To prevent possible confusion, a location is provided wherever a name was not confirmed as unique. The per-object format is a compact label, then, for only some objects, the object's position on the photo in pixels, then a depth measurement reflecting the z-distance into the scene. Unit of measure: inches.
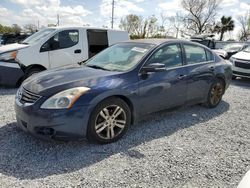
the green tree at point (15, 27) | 2051.2
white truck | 221.9
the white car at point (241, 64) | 307.0
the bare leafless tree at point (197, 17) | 1517.0
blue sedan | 109.1
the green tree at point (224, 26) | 1579.7
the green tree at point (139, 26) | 1458.2
